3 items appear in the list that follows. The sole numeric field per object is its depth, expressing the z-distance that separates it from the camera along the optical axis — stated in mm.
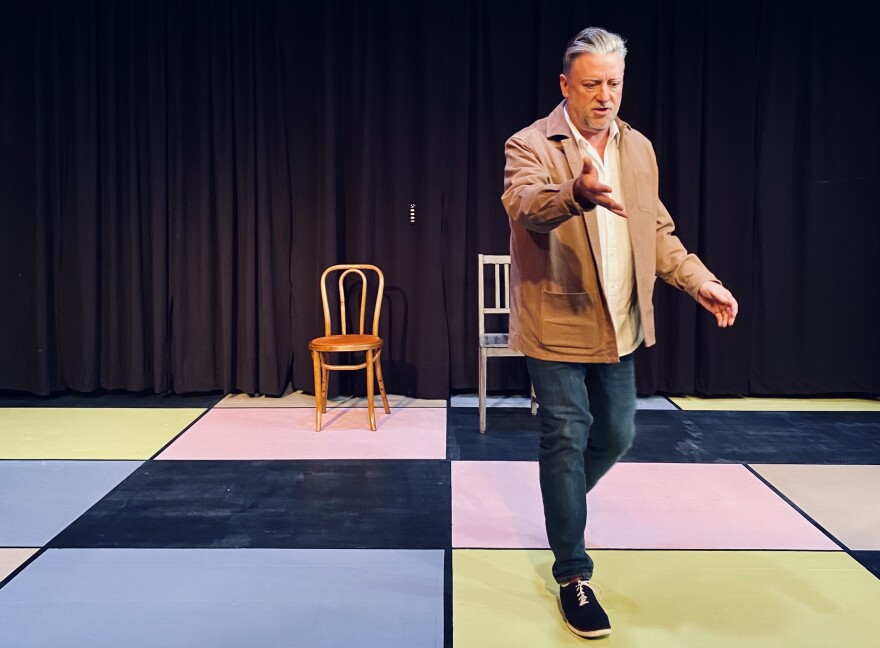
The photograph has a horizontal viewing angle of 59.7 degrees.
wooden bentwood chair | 3732
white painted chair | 3781
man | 1763
